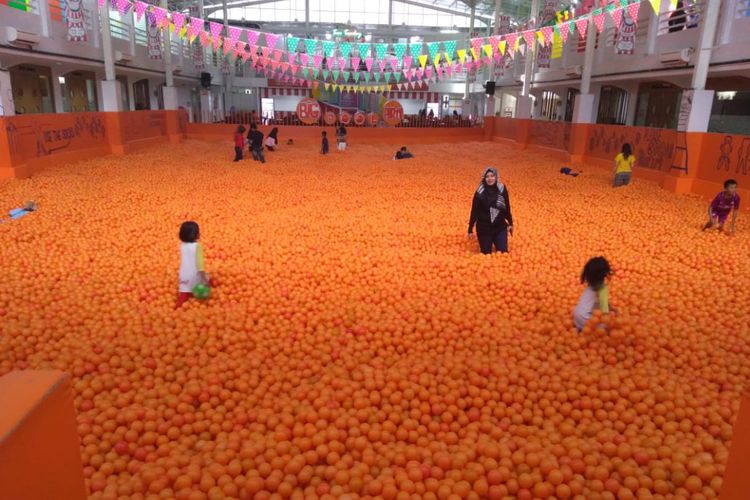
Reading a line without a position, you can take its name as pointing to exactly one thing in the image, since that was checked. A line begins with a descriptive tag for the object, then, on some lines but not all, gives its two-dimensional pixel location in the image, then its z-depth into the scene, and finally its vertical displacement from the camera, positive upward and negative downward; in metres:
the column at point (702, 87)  12.50 +0.86
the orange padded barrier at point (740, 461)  1.97 -1.23
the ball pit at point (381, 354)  3.47 -2.18
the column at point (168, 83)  24.53 +1.01
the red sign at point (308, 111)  25.88 -0.04
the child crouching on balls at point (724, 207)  9.03 -1.38
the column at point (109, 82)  17.88 +0.70
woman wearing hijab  7.57 -1.36
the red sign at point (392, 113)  27.70 +0.01
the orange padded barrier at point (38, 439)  1.81 -1.20
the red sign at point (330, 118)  26.39 -0.33
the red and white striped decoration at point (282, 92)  40.87 +1.31
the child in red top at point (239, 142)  18.30 -1.13
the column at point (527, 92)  24.47 +1.15
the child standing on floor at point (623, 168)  13.84 -1.17
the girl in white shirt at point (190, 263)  5.97 -1.72
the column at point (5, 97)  12.45 +0.06
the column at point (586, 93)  18.92 +0.91
